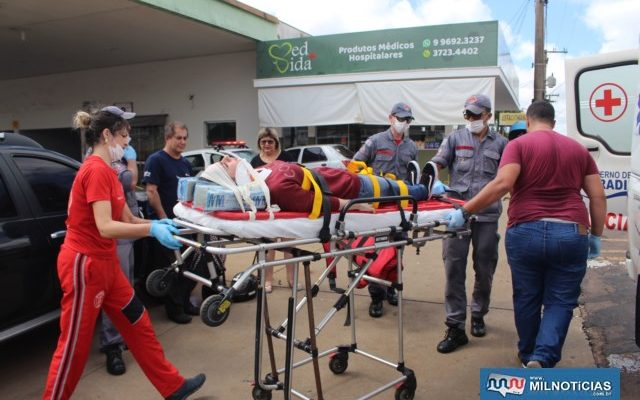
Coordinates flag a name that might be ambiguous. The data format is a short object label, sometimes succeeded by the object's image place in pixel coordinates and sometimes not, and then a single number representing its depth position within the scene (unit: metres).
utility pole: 15.73
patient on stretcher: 2.56
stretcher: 2.40
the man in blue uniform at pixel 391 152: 4.82
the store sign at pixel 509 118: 17.11
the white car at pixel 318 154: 12.23
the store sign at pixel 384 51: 11.72
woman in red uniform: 2.67
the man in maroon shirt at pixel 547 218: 2.92
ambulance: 4.50
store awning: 12.00
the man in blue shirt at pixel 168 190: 4.42
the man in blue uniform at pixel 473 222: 3.96
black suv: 3.30
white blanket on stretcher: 2.41
